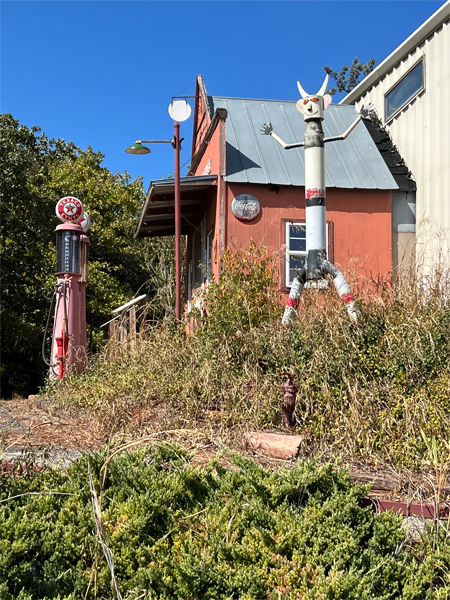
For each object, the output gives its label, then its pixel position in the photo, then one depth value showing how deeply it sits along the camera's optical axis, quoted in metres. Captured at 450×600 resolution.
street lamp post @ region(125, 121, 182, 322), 9.70
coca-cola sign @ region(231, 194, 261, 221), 10.18
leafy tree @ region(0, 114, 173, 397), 17.44
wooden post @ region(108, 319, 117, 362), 7.26
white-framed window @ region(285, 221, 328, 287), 10.22
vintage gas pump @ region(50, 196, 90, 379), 8.51
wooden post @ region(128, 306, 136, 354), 6.89
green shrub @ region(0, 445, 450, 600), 2.81
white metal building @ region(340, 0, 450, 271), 9.51
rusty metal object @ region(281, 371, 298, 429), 4.86
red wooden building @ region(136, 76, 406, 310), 10.20
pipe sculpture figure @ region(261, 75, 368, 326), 6.46
